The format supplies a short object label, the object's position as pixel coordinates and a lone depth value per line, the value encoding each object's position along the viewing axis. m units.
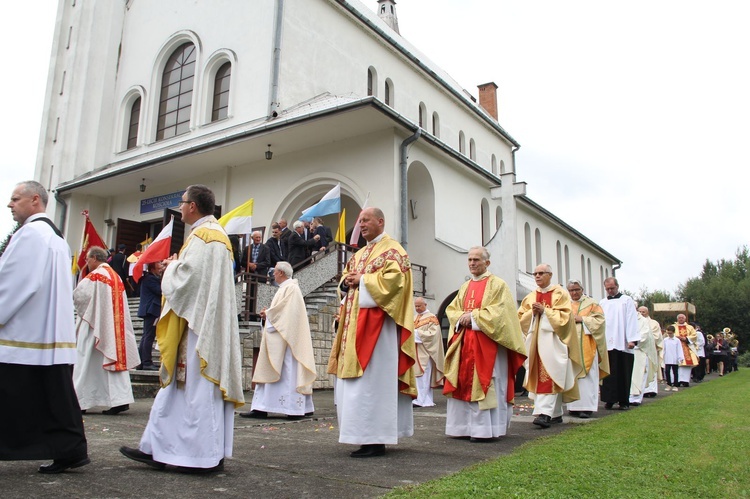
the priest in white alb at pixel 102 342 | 7.82
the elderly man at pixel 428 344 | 11.78
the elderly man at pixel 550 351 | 7.86
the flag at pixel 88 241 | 14.62
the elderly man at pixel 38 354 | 3.94
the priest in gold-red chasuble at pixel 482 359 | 6.52
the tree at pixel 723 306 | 51.94
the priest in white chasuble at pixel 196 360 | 4.25
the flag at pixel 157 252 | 9.88
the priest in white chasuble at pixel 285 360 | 8.48
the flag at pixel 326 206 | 14.46
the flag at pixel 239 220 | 12.41
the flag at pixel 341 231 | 14.92
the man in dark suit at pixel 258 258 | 13.89
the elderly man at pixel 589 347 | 9.02
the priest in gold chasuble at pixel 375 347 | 5.31
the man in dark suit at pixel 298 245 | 14.34
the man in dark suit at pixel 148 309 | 10.93
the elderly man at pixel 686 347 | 18.61
